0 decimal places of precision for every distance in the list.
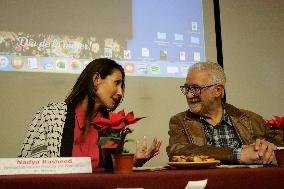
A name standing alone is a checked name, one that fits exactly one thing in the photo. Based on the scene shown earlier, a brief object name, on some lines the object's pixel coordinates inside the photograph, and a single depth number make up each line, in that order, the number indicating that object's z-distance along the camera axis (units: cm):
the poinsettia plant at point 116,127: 106
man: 204
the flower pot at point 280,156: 125
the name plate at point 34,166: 96
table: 87
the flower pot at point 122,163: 103
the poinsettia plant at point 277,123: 125
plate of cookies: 115
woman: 171
